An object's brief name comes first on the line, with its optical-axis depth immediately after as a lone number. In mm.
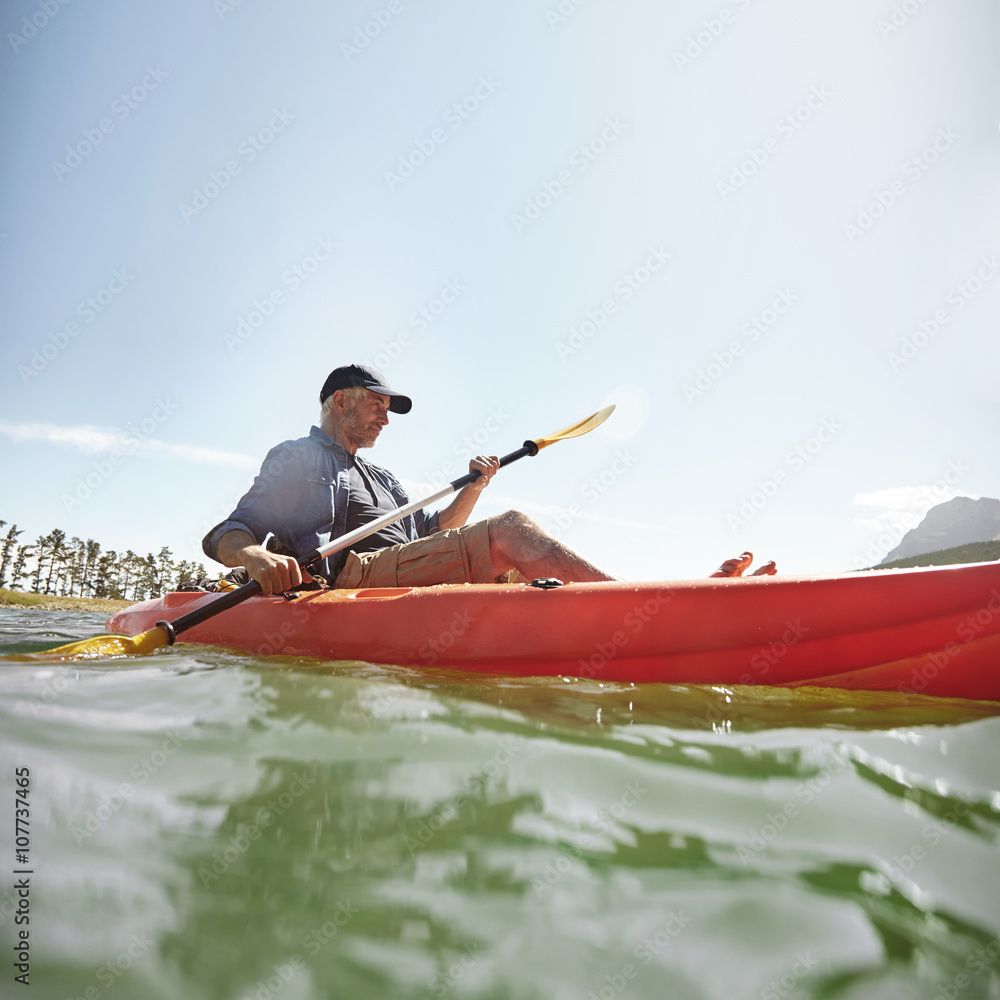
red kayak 2232
